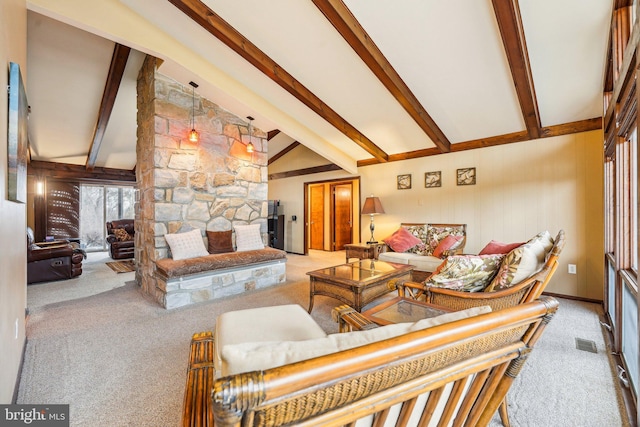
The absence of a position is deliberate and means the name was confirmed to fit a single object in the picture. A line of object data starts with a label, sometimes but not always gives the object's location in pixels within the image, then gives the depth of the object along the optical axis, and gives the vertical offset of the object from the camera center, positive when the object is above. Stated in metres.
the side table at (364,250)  4.54 -0.64
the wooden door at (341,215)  7.50 -0.05
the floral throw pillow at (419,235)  4.40 -0.37
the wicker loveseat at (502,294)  1.77 -0.58
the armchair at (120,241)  6.15 -0.62
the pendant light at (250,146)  4.46 +1.11
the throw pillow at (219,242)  3.96 -0.42
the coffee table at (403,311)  1.84 -0.70
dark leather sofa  4.09 -0.76
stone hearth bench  3.19 -0.81
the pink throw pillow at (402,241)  4.45 -0.46
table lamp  5.09 +0.12
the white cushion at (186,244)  3.52 -0.41
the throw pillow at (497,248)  2.35 -0.32
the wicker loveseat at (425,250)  3.86 -0.57
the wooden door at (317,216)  7.82 -0.08
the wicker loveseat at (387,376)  0.47 -0.34
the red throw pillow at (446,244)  3.99 -0.46
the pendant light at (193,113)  3.81 +1.47
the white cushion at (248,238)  4.22 -0.39
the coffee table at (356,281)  2.56 -0.69
